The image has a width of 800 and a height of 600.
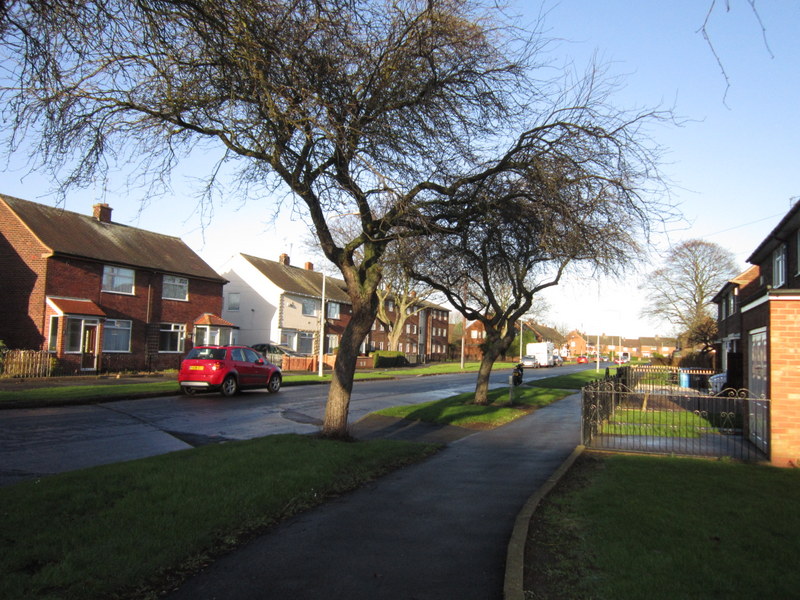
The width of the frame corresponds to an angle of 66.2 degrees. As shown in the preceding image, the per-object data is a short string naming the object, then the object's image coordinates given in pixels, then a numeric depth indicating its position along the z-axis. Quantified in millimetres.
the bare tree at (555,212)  9953
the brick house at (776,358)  9766
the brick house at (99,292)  26312
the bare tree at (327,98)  6074
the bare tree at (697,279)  53906
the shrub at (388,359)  50000
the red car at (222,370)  19422
